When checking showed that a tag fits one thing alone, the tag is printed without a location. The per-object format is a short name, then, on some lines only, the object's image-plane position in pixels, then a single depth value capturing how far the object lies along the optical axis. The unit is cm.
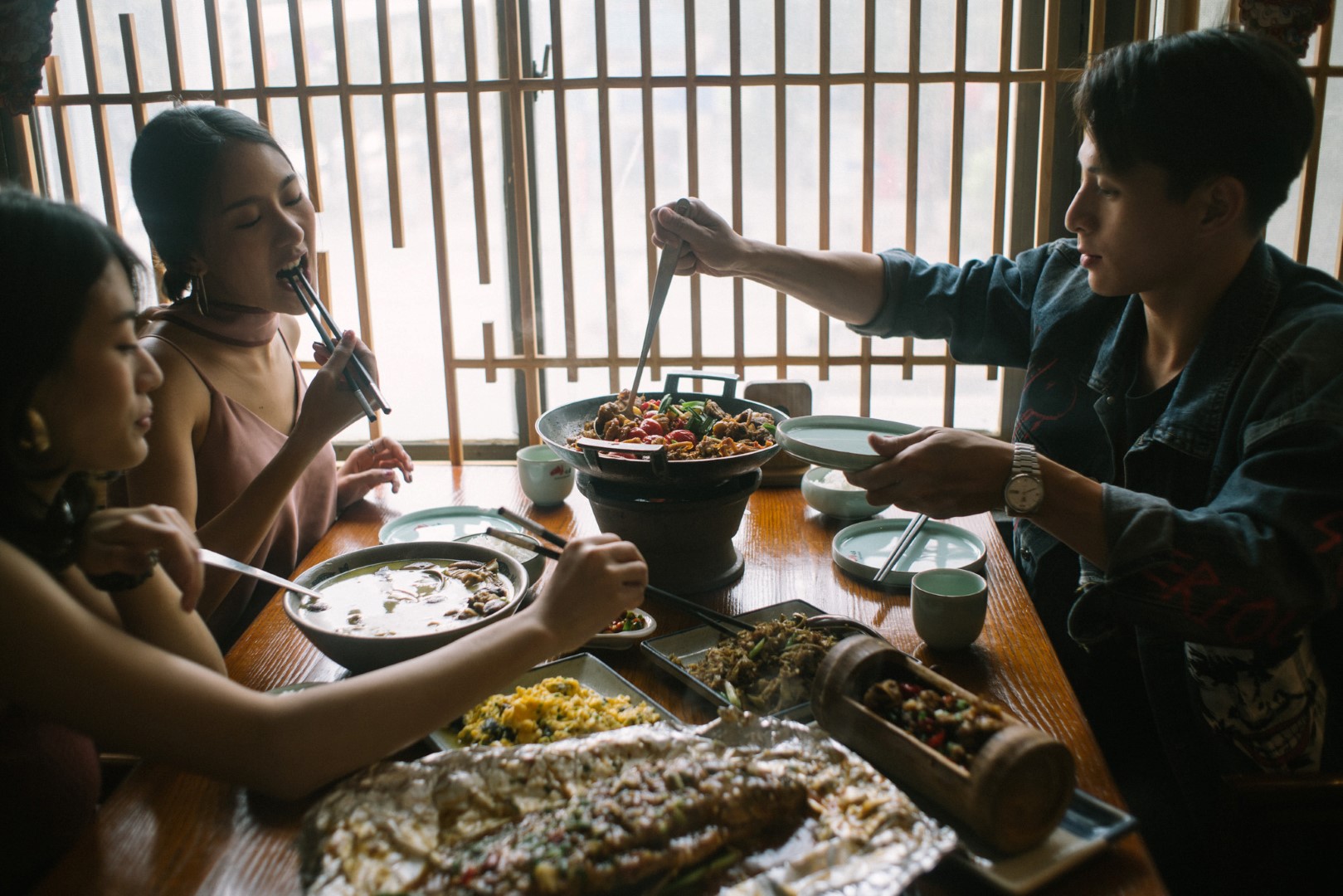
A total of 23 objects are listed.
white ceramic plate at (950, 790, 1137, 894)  98
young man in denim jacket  142
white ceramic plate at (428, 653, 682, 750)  138
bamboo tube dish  99
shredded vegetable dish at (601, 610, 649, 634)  158
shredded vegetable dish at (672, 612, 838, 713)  133
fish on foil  92
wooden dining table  103
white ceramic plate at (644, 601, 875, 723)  140
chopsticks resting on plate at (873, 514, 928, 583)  178
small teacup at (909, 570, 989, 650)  149
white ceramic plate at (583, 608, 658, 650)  151
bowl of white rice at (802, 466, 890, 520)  214
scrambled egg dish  125
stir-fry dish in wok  182
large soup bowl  130
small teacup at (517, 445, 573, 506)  226
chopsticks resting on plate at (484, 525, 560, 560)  171
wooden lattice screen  274
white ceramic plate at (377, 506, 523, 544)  209
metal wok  163
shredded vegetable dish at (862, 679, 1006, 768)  107
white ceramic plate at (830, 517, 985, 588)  184
